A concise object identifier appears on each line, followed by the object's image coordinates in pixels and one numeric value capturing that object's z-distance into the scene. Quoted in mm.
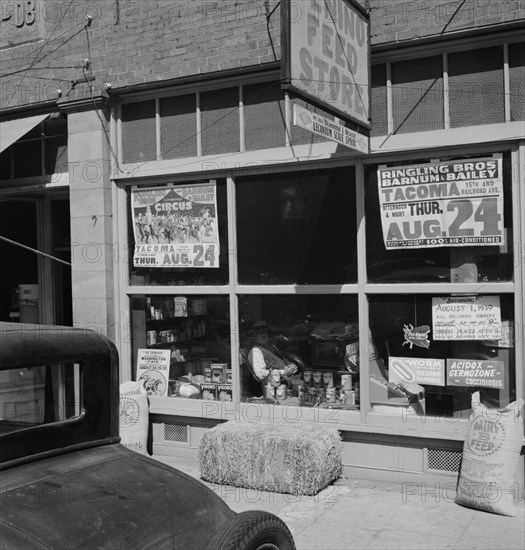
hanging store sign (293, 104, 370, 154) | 5914
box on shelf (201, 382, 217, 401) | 8367
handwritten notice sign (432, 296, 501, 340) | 6848
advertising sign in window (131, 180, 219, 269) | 8297
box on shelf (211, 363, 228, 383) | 8336
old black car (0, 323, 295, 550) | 3387
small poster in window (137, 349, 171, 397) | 8680
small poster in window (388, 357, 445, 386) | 7113
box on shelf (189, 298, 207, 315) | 8391
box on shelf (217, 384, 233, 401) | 8273
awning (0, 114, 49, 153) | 8992
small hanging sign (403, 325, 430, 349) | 7160
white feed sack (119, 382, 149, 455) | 8234
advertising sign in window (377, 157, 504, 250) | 6832
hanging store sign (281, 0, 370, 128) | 5812
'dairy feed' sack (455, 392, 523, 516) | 6223
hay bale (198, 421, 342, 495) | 6856
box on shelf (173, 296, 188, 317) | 8531
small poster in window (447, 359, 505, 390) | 6848
